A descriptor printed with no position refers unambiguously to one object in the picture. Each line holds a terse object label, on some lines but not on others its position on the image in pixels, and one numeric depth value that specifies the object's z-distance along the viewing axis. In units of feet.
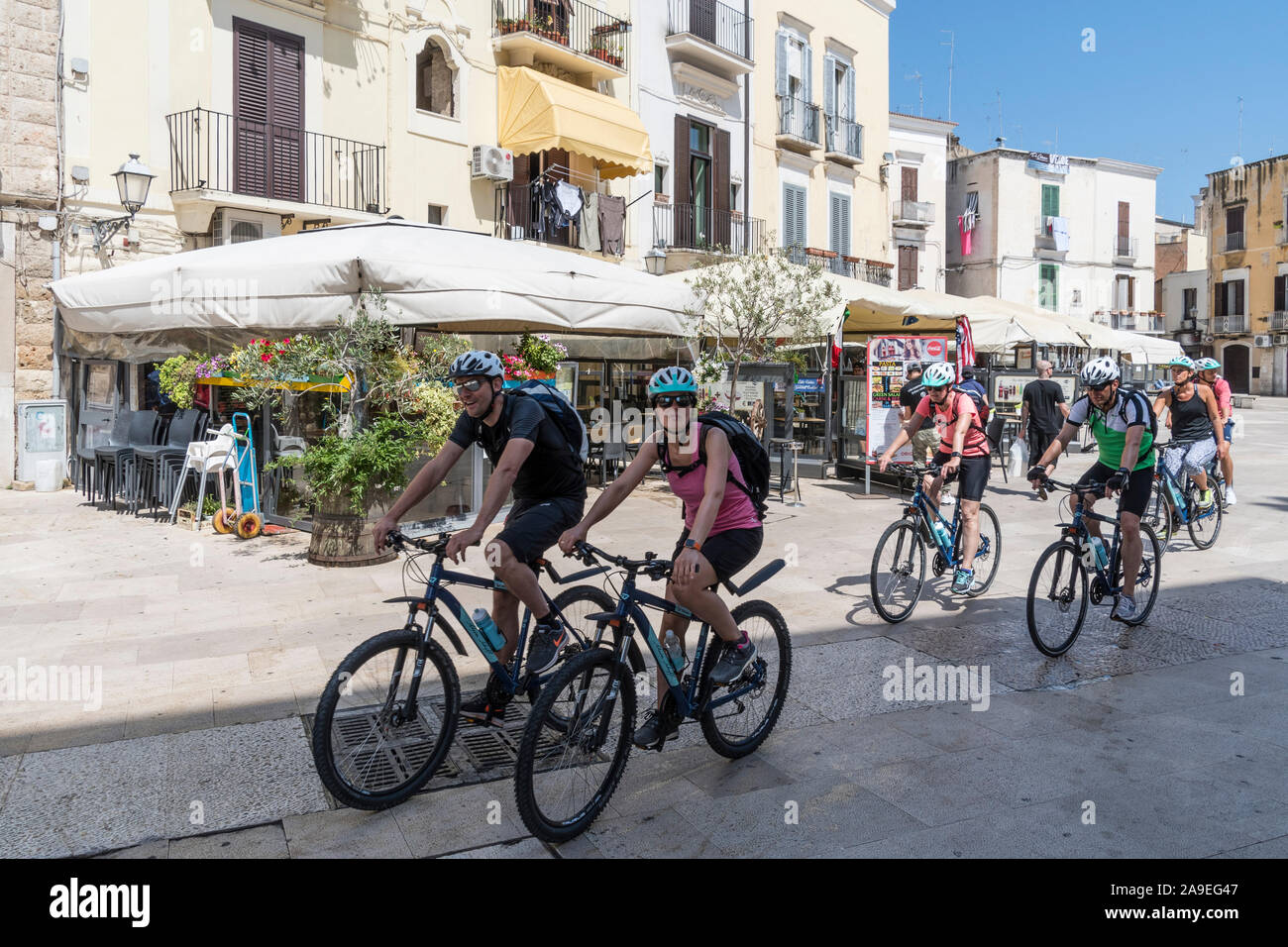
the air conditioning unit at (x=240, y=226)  45.65
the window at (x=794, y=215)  81.41
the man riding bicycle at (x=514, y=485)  14.35
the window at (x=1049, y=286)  136.56
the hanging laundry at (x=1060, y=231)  135.64
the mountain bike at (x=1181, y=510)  31.14
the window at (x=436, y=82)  56.24
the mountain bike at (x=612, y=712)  11.91
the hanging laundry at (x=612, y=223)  62.64
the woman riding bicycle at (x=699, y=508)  13.48
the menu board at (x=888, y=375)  43.70
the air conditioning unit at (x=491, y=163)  55.83
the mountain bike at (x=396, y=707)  12.44
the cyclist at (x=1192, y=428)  32.55
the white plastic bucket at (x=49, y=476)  40.83
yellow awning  56.24
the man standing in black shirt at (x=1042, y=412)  49.52
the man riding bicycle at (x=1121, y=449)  21.34
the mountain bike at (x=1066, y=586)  20.20
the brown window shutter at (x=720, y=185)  72.95
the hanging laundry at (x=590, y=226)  61.72
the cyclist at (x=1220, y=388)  34.45
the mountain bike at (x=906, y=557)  22.81
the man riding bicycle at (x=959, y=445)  24.36
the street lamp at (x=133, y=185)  40.70
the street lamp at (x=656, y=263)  66.55
